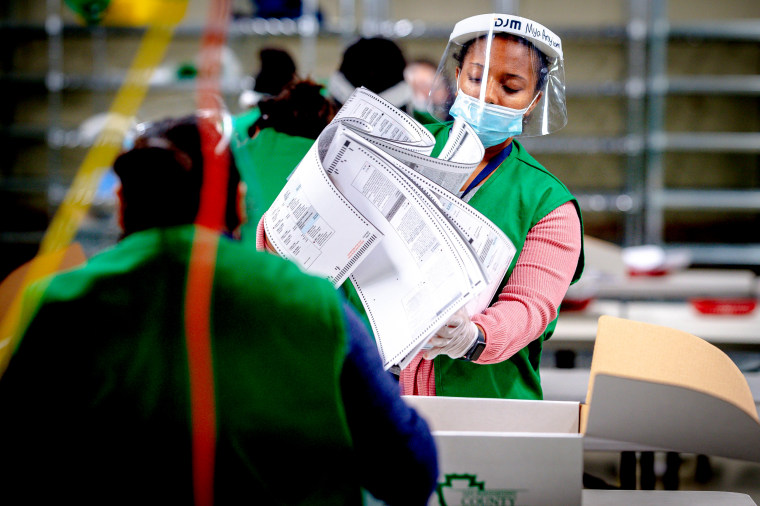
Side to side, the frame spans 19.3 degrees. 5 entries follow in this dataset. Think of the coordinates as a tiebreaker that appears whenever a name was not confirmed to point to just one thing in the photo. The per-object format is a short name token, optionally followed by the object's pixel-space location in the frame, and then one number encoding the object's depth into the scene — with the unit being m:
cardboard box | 3.69
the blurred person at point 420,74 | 7.27
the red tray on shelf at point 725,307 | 6.69
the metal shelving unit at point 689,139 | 13.30
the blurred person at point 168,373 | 3.55
